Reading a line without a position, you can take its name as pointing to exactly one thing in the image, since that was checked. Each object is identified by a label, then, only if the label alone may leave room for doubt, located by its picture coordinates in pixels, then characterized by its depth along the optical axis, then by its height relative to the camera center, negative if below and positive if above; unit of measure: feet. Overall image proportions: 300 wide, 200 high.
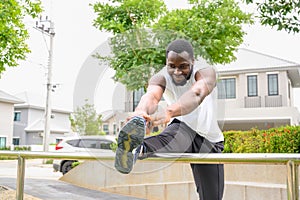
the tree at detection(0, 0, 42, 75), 14.14 +4.64
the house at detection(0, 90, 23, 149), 54.85 +3.95
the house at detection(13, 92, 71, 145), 66.99 +3.88
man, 3.79 +0.32
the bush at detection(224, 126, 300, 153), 11.74 +0.24
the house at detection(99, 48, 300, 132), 37.14 +5.92
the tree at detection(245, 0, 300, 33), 11.05 +4.09
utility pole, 35.50 +6.53
